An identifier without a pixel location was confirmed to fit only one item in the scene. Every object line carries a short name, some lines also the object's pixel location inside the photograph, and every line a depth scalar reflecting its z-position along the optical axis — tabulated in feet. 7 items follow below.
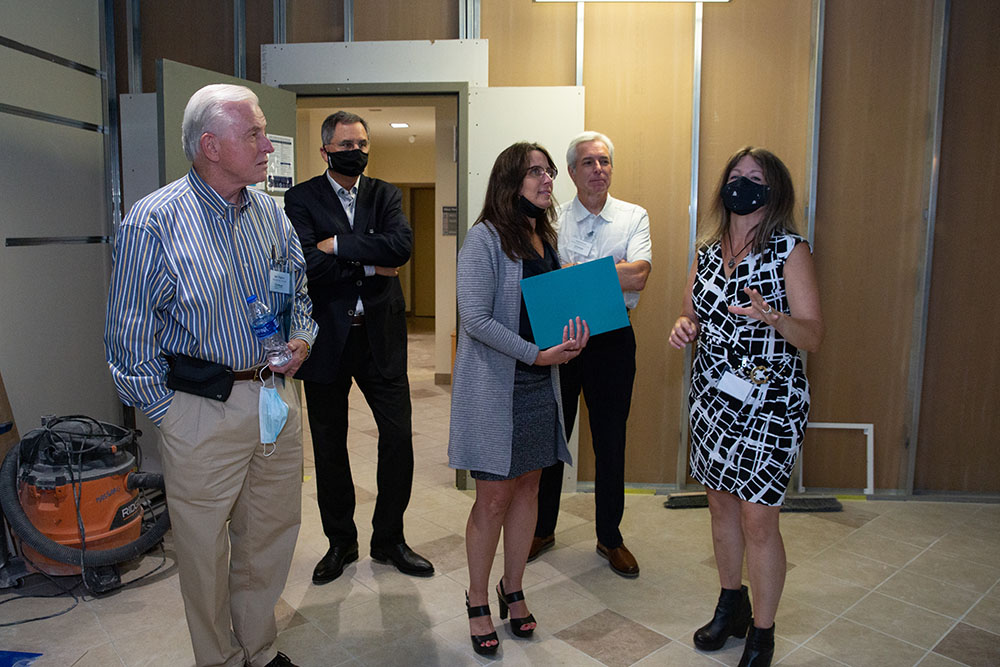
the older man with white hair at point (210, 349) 6.48
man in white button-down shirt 10.29
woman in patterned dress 7.39
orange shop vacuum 9.59
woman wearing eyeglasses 7.72
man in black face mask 9.70
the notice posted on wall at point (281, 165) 13.23
